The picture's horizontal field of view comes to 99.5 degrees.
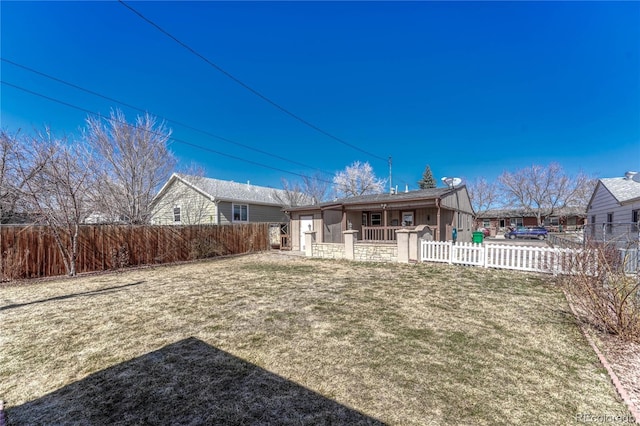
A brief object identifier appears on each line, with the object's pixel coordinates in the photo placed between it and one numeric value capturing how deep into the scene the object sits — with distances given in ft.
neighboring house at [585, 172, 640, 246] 40.42
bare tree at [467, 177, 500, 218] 138.92
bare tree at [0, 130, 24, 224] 33.91
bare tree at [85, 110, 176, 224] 45.27
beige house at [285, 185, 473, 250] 45.06
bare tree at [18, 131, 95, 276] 29.40
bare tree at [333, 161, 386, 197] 112.09
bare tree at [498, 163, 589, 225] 117.29
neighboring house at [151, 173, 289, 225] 62.54
